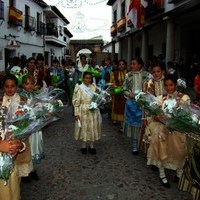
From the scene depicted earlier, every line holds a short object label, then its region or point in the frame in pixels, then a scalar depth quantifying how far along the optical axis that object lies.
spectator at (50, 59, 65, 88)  10.36
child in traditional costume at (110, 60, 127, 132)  7.36
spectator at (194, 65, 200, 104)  7.10
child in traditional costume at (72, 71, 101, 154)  5.79
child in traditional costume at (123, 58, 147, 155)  5.94
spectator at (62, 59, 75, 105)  10.89
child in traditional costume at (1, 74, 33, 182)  4.00
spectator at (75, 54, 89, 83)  9.37
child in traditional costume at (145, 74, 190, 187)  4.39
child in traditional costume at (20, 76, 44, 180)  4.71
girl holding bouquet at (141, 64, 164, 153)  5.26
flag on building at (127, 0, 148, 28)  16.44
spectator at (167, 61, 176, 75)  10.36
